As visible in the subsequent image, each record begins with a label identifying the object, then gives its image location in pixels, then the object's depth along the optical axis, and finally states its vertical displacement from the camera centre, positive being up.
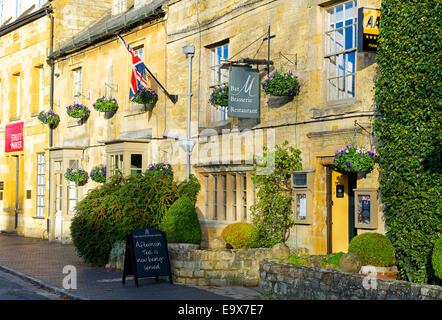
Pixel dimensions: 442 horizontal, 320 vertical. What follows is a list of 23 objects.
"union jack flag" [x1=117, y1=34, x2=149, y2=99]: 17.31 +3.42
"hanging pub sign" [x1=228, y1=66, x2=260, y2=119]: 14.05 +2.30
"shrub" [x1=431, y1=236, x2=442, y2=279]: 9.30 -0.92
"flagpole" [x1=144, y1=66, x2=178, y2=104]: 17.69 +2.83
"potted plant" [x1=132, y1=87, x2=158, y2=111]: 18.39 +2.88
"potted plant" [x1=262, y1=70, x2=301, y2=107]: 13.43 +2.34
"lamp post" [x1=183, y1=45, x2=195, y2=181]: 17.28 +2.69
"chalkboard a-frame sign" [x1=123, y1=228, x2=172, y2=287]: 12.23 -1.14
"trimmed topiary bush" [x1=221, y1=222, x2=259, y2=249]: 13.88 -0.88
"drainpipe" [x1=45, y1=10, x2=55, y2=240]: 24.56 +5.04
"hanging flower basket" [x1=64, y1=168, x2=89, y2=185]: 21.86 +0.73
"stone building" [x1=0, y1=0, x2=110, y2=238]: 24.83 +4.01
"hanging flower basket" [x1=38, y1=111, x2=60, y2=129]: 23.94 +2.96
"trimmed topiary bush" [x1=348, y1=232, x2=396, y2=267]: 10.89 -0.93
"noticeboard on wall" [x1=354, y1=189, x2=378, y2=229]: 11.70 -0.25
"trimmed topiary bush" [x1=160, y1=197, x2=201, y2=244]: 15.19 -0.66
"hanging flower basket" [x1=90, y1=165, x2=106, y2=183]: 20.56 +0.72
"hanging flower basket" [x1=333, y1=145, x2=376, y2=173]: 11.63 +0.67
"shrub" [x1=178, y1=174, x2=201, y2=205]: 16.80 +0.21
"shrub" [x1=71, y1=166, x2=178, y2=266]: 15.41 -0.37
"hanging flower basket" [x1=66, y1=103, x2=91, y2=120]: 21.86 +2.94
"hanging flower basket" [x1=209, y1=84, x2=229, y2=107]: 15.05 +2.36
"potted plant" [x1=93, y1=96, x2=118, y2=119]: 20.28 +2.93
